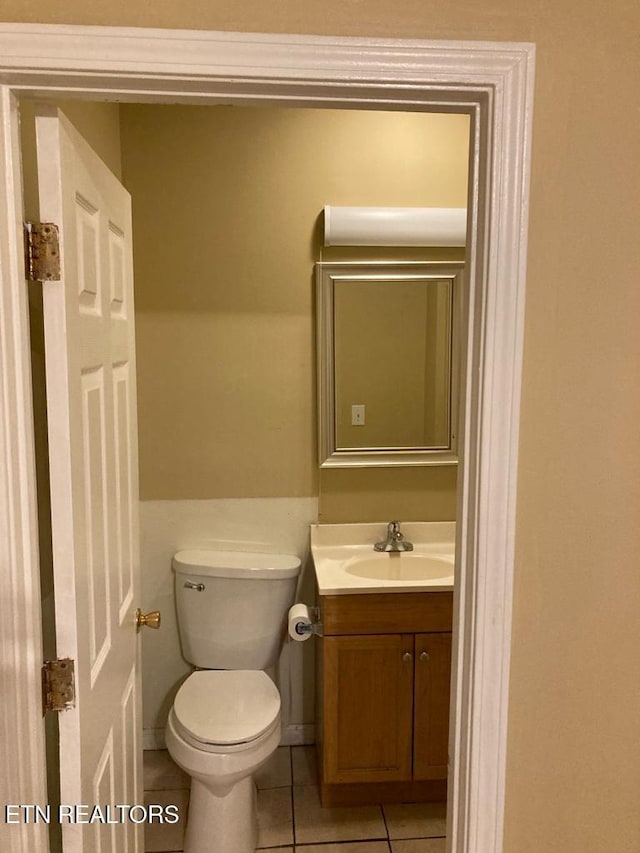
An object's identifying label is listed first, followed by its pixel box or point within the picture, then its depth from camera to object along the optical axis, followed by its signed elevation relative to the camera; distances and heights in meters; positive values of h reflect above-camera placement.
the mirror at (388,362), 2.30 +0.06
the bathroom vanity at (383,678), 2.05 -0.97
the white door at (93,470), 1.00 -0.17
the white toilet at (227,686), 1.88 -1.02
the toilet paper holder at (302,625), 2.09 -0.80
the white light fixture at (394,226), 2.22 +0.53
